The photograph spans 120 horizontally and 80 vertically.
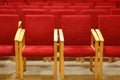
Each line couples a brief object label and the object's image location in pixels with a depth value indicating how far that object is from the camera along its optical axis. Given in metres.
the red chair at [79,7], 5.39
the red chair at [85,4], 6.17
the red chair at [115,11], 4.89
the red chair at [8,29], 3.95
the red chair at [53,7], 5.38
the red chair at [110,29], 3.96
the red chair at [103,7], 5.62
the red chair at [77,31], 3.96
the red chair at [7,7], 5.37
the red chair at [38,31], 3.95
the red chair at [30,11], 4.43
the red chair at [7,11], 4.71
